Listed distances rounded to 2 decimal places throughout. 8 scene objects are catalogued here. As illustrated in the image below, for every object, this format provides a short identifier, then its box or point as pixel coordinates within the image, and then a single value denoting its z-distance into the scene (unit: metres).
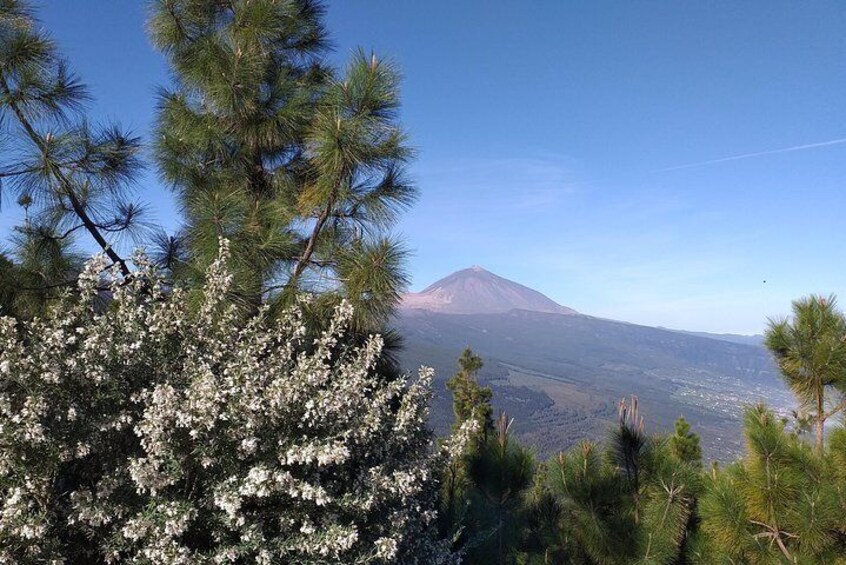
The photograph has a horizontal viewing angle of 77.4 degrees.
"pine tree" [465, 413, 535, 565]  6.82
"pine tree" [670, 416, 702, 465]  14.02
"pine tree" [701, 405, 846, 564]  5.10
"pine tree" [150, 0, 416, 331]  5.57
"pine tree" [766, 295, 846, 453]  6.65
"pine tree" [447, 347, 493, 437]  29.39
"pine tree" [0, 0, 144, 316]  5.12
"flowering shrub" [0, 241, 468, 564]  3.24
